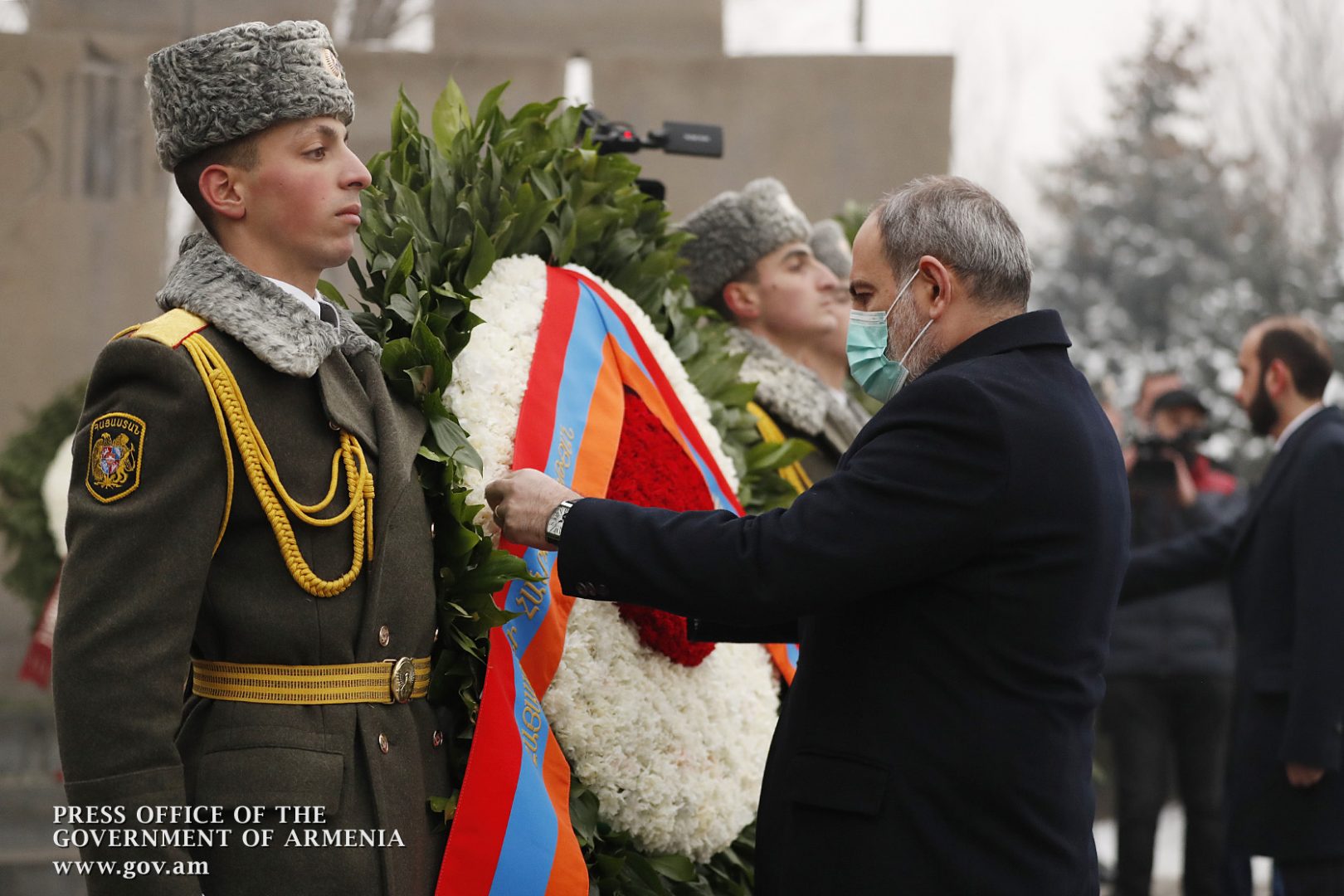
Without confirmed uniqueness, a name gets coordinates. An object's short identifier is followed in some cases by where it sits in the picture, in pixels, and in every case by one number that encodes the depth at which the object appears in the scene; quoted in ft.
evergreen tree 51.34
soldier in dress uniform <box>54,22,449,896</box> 7.44
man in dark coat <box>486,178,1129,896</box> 8.48
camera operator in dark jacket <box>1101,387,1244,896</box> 21.44
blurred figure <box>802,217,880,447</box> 15.52
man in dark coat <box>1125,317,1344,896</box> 16.03
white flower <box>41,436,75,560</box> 19.70
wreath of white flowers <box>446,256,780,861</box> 10.18
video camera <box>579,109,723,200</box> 12.88
